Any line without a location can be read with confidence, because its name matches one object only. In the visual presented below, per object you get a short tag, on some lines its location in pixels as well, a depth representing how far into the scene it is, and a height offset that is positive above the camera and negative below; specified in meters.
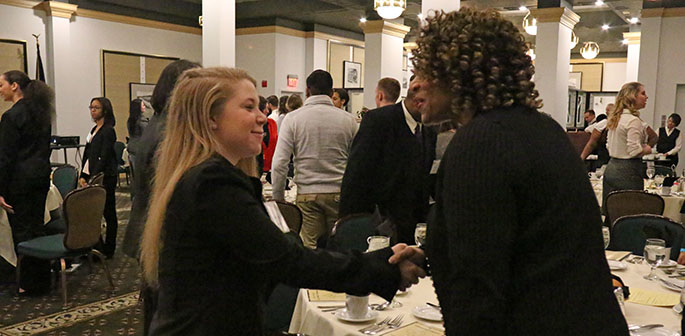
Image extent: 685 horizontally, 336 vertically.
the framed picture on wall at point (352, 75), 15.29 +0.85
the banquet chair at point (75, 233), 4.33 -0.98
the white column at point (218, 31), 5.94 +0.73
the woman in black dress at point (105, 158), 5.68 -0.53
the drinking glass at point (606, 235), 2.77 -0.56
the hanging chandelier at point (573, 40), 10.82 +1.31
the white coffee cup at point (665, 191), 5.60 -0.71
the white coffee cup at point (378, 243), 2.41 -0.54
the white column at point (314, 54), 14.22 +1.25
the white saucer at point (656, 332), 1.95 -0.71
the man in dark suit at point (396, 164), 3.35 -0.31
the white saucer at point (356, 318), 2.04 -0.72
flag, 10.04 +0.53
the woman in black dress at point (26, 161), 4.50 -0.46
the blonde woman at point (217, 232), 1.36 -0.29
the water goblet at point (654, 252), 2.58 -0.59
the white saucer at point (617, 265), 2.84 -0.72
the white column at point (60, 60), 10.45 +0.73
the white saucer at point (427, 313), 2.09 -0.72
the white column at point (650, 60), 10.99 +1.00
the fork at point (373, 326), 1.97 -0.73
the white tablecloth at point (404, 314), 2.05 -0.73
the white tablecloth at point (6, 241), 4.66 -1.10
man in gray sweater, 4.13 -0.32
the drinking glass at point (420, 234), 2.66 -0.55
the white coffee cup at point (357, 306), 2.06 -0.68
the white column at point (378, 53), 10.59 +0.98
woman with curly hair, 1.20 -0.20
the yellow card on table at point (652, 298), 2.30 -0.72
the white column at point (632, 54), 12.82 +1.29
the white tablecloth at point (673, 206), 5.36 -0.81
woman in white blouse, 5.23 -0.24
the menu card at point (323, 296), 2.31 -0.74
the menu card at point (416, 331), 1.96 -0.73
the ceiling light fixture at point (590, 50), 13.51 +1.42
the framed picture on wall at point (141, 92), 12.29 +0.23
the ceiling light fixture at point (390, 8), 7.32 +1.23
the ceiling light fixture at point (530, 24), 8.93 +1.32
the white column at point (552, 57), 8.47 +0.79
